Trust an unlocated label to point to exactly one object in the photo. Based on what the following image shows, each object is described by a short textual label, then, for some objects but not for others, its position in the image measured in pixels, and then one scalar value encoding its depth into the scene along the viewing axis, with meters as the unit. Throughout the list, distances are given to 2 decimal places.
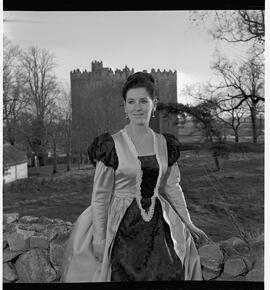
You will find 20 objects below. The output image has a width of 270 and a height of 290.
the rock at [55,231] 1.89
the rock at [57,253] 1.84
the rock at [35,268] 1.84
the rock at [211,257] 1.82
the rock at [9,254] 1.84
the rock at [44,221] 1.97
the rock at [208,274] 1.83
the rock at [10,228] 1.87
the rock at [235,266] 1.83
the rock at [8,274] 1.85
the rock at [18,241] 1.84
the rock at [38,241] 1.85
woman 1.65
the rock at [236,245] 1.88
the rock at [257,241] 1.90
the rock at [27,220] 1.96
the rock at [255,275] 1.82
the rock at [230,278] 1.84
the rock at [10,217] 1.91
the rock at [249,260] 1.85
